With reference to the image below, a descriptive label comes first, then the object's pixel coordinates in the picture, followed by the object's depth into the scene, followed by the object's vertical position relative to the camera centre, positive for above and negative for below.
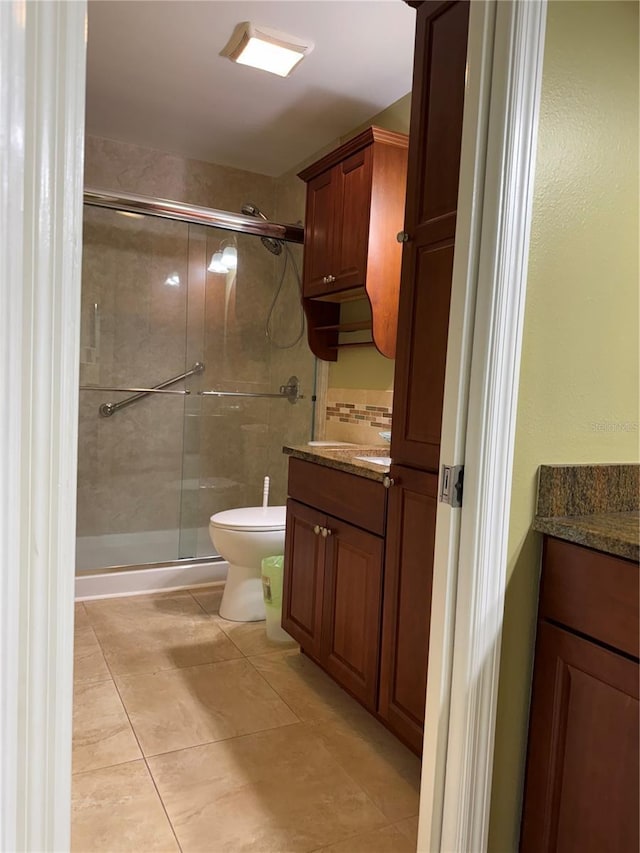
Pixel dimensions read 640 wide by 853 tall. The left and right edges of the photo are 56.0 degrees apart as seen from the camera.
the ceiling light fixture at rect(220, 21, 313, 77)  2.21 +1.24
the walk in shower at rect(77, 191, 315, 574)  3.48 -0.04
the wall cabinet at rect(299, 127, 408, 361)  2.41 +0.66
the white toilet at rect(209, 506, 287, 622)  2.65 -0.78
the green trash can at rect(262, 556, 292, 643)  2.54 -0.94
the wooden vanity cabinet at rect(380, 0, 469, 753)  1.56 +0.09
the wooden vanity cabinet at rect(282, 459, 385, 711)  1.84 -0.66
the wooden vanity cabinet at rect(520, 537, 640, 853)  1.04 -0.59
